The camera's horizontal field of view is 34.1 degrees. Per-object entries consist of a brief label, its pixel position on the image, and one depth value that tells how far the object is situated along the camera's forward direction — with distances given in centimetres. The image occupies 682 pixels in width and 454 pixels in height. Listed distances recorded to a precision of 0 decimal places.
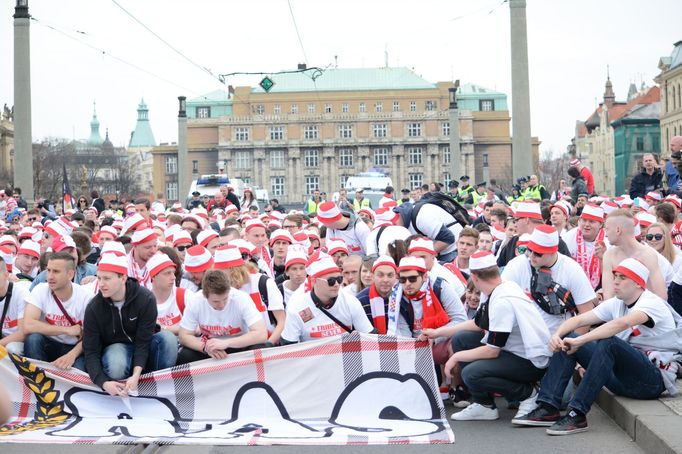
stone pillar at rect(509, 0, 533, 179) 2389
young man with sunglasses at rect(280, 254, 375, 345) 982
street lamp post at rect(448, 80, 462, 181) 4041
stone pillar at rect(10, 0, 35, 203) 2434
